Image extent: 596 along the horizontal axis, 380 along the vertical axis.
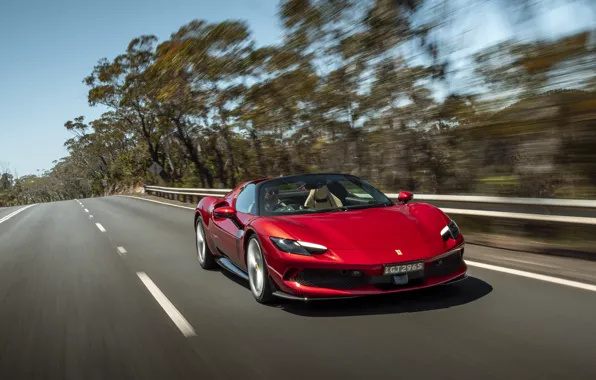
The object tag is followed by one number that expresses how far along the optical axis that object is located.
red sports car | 4.63
